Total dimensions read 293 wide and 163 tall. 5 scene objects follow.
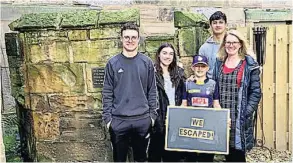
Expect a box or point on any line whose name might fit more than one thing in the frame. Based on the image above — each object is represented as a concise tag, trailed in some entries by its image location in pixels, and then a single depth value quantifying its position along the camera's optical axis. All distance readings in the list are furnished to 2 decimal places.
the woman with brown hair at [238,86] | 3.67
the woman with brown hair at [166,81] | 3.85
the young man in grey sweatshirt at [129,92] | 3.71
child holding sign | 3.73
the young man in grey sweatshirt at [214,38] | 3.93
